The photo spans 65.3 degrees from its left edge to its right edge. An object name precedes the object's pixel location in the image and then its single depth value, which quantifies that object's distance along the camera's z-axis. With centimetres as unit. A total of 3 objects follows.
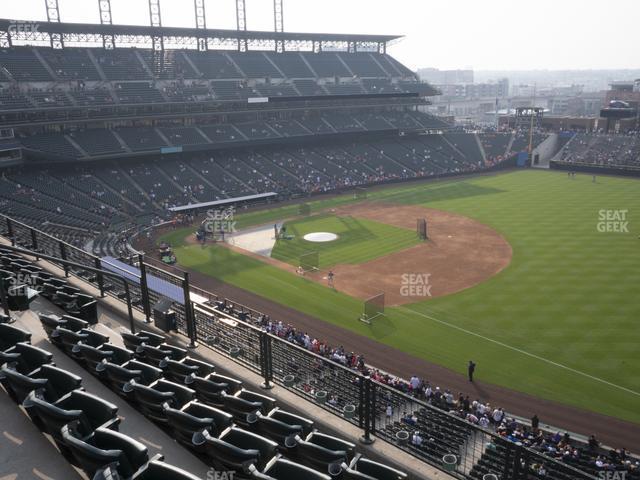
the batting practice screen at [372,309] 2948
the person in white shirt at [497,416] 1889
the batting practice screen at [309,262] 3797
